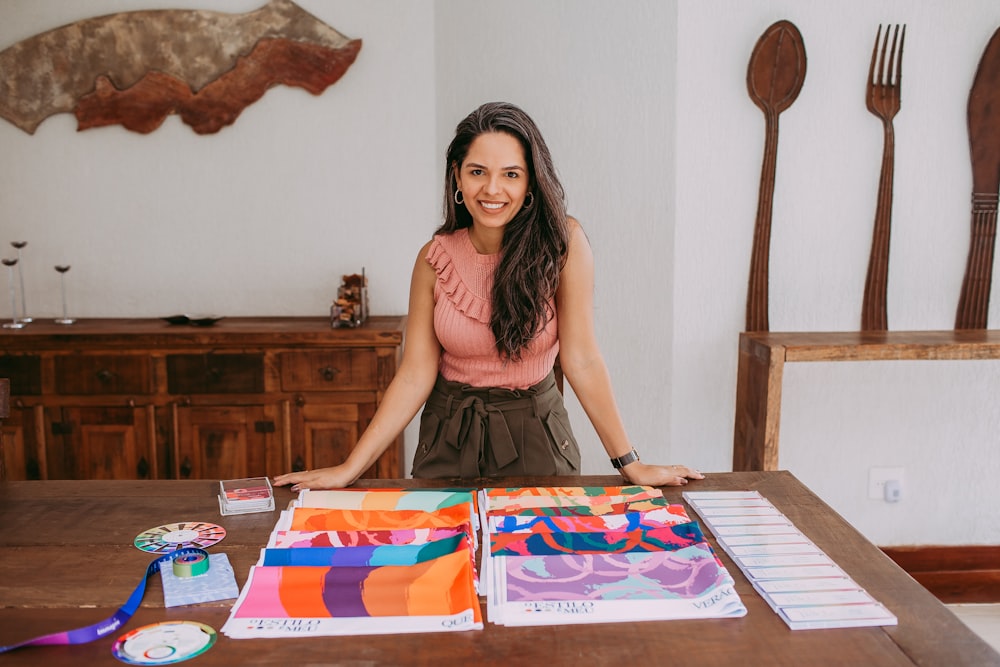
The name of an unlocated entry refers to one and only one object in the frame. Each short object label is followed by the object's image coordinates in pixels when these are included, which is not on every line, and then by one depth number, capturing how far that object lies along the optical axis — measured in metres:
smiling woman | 1.96
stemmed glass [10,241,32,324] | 3.62
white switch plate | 3.31
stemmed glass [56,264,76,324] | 3.42
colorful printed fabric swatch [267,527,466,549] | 1.42
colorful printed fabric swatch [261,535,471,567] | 1.35
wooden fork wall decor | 3.10
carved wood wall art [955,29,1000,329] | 3.11
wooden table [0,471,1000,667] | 1.11
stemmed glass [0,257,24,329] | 3.29
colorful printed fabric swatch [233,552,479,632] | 1.22
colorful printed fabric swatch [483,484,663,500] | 1.65
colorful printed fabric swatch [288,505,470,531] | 1.50
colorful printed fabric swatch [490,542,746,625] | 1.21
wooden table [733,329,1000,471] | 2.88
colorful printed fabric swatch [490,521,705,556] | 1.40
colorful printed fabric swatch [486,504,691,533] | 1.48
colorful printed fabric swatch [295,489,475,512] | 1.60
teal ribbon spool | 1.32
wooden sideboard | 3.14
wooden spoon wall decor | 3.08
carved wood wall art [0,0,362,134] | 3.49
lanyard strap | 1.13
